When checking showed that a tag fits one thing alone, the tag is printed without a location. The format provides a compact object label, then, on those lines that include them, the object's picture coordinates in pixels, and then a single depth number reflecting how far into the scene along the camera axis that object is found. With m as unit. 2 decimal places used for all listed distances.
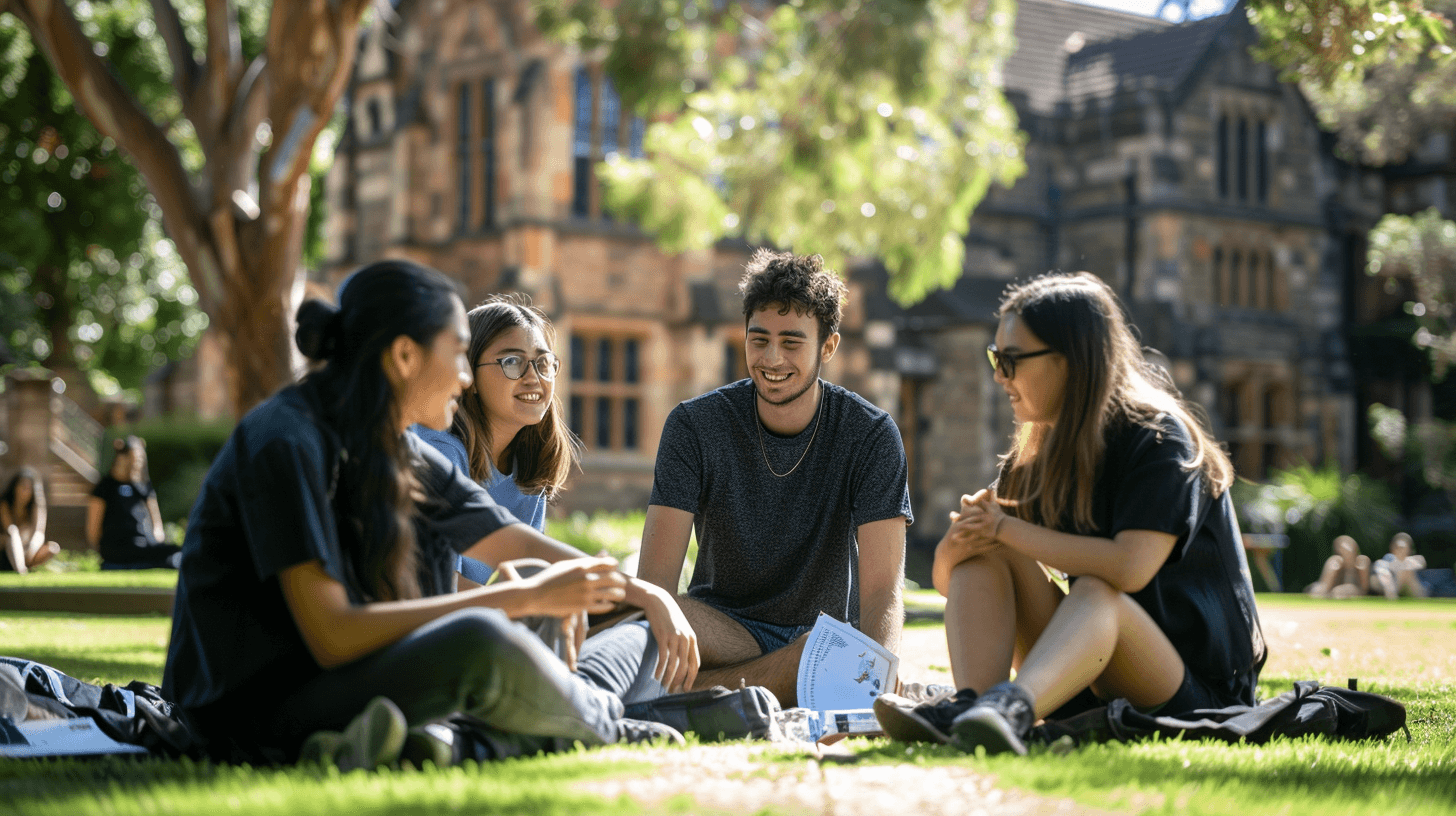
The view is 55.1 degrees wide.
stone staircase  22.00
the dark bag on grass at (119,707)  3.26
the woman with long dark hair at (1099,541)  3.57
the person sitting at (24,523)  14.12
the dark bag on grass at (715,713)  3.84
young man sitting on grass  4.56
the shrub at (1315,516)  22.17
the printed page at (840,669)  4.07
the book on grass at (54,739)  3.30
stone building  19.52
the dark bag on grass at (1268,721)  3.68
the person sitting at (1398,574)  18.41
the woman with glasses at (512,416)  4.64
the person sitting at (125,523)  13.54
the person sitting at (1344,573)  18.14
